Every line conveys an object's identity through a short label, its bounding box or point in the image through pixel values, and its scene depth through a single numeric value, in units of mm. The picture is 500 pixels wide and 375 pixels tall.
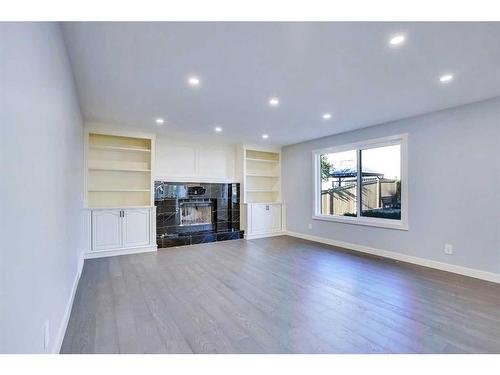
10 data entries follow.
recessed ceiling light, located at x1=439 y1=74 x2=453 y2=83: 2688
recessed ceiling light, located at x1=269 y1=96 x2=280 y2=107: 3436
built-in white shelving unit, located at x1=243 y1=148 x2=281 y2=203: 6902
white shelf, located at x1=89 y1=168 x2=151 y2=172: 4941
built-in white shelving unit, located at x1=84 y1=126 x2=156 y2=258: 4633
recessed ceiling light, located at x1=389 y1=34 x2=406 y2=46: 2006
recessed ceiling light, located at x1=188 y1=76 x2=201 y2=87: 2785
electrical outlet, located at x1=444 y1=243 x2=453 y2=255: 3721
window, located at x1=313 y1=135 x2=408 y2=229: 4434
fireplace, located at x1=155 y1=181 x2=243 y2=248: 5570
